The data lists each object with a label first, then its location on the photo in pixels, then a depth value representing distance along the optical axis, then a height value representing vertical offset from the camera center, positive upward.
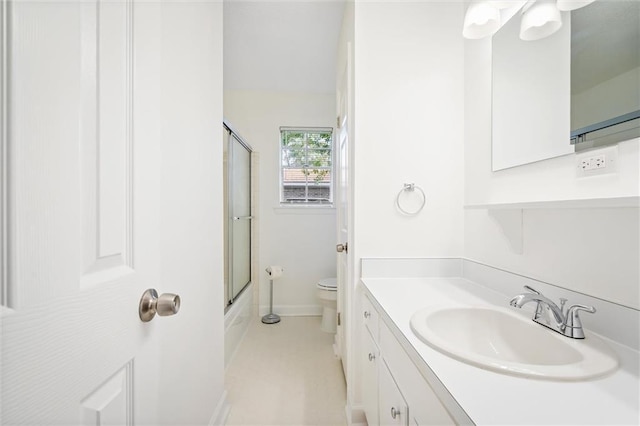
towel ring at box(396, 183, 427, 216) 1.53 +0.06
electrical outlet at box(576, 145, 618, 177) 0.81 +0.15
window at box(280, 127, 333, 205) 3.40 +0.54
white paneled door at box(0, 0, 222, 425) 0.37 +0.00
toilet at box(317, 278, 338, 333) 2.74 -0.83
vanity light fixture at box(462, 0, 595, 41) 1.00 +0.74
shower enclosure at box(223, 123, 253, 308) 2.40 -0.02
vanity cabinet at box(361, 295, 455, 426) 0.69 -0.52
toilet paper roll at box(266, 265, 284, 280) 3.04 -0.61
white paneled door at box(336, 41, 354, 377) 1.63 +0.01
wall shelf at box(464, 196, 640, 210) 0.63 +0.03
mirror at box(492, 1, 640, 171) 0.80 +0.42
